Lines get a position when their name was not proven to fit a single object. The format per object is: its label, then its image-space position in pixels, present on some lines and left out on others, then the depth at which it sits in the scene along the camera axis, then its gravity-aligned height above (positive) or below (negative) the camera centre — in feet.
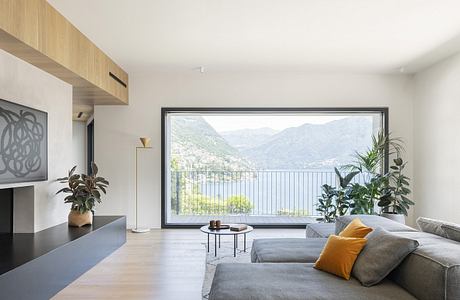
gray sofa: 6.21 -2.60
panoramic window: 25.22 -0.84
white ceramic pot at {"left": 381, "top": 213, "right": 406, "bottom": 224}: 16.90 -3.02
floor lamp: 19.33 +0.25
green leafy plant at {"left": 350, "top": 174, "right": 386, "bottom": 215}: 18.48 -2.21
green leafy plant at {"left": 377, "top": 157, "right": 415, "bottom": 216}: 18.03 -2.23
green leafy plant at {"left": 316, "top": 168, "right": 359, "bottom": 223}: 18.85 -2.47
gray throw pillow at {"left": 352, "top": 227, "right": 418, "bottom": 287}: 7.19 -2.13
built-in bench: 8.53 -2.94
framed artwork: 10.51 +0.22
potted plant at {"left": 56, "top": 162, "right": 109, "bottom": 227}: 13.74 -1.73
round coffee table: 13.84 -3.07
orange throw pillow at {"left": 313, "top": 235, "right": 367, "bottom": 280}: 7.83 -2.28
